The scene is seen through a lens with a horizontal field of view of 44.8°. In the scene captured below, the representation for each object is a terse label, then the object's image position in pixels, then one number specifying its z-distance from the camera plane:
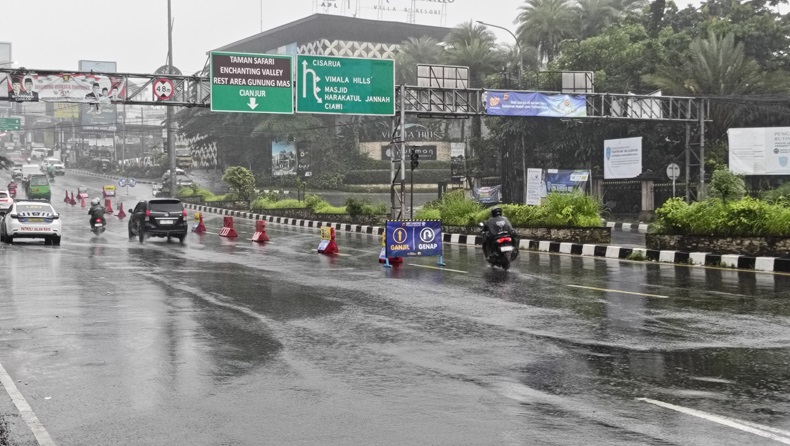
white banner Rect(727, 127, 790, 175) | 44.28
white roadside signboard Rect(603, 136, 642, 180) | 48.91
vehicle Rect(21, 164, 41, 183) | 87.82
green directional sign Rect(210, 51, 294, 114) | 36.16
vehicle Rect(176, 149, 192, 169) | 101.31
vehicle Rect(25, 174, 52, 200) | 68.56
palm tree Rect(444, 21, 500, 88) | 70.88
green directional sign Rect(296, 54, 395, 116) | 37.03
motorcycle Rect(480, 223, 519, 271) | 19.92
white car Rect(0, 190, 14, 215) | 51.31
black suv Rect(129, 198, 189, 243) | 31.94
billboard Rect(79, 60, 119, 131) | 145.38
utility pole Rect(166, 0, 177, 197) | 58.38
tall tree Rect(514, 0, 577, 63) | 66.44
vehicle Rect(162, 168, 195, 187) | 87.86
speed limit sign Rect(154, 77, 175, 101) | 37.28
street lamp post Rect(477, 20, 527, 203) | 50.97
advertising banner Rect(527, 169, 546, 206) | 51.22
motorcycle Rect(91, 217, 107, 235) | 36.31
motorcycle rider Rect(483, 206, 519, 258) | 20.30
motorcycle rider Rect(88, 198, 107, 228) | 36.38
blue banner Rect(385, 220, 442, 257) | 21.12
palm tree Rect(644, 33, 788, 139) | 48.94
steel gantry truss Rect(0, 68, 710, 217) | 37.19
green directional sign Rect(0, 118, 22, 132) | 116.75
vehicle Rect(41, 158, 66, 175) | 105.97
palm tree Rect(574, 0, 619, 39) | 68.69
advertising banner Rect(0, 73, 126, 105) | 35.84
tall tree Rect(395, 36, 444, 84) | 86.75
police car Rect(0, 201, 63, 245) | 28.62
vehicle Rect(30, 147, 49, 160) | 139.38
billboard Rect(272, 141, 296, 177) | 87.38
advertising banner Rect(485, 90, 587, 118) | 40.56
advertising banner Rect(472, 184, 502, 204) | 55.94
